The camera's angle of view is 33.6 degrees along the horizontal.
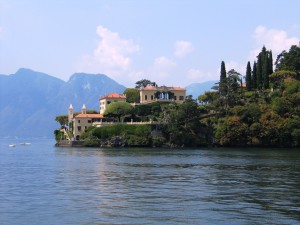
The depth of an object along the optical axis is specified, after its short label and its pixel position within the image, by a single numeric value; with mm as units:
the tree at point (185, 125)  131625
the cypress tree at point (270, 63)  139375
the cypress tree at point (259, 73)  138250
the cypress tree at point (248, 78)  139875
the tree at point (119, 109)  149125
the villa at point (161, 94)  164000
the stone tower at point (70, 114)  167375
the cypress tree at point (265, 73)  136125
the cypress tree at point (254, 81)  142250
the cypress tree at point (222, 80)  137000
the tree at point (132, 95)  169650
